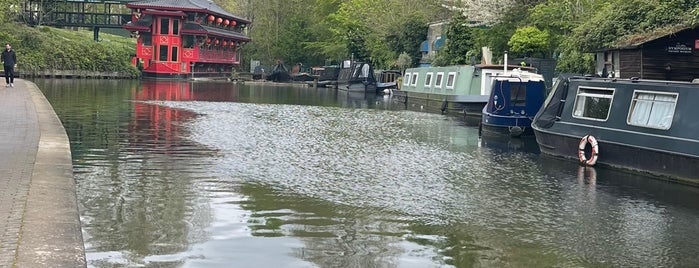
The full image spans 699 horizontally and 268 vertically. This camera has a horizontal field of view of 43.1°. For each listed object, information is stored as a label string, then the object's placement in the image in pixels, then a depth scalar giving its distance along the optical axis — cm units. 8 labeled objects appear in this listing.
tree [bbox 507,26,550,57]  3559
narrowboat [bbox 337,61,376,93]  5700
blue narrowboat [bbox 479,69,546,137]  2331
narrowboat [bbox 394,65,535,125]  3231
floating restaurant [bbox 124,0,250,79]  6981
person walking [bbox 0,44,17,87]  3143
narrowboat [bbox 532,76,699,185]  1466
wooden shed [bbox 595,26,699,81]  2275
